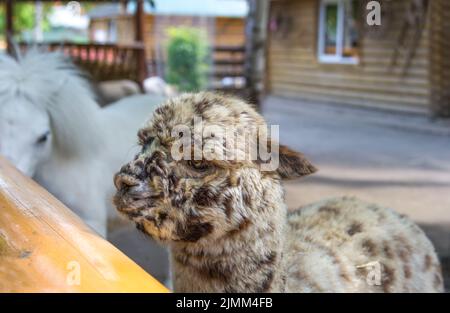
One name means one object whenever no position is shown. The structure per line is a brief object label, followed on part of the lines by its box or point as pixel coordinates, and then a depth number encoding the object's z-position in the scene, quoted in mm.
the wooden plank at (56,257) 958
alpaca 1626
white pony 3408
